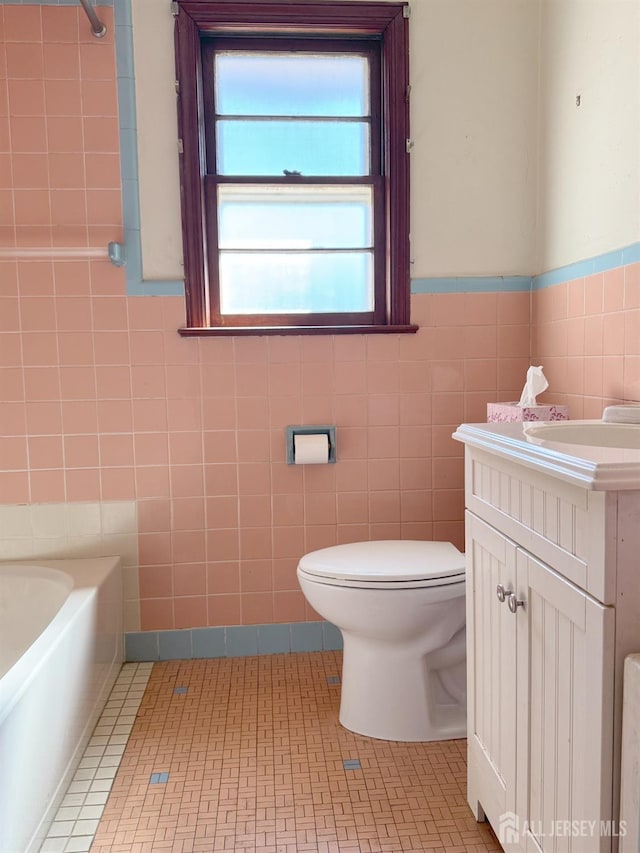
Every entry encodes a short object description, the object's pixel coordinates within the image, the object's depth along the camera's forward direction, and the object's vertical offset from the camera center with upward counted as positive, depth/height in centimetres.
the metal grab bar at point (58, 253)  214 +40
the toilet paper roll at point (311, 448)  222 -25
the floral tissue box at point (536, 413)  195 -13
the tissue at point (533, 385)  194 -5
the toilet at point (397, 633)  170 -70
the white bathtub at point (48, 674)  125 -73
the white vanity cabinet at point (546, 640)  87 -43
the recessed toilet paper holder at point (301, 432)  226 -20
